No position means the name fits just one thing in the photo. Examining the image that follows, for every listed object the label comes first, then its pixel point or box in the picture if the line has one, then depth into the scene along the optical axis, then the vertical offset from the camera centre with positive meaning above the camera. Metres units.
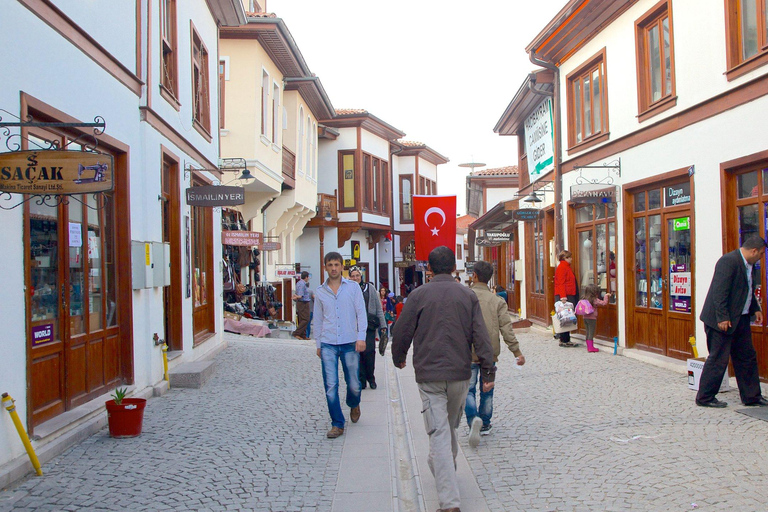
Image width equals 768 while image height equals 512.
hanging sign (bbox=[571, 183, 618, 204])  13.12 +1.17
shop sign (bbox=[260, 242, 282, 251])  21.62 +0.56
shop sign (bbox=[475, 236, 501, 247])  25.15 +0.67
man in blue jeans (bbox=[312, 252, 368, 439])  7.21 -0.64
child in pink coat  13.62 -0.89
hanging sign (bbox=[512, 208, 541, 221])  17.73 +1.11
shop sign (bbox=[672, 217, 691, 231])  10.80 +0.48
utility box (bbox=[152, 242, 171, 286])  9.41 +0.06
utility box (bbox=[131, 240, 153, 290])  8.92 +0.05
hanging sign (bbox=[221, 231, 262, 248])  15.62 +0.59
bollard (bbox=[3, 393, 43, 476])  5.60 -1.20
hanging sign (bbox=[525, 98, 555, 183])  17.36 +2.98
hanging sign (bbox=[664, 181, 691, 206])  10.88 +0.93
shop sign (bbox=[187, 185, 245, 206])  11.33 +1.08
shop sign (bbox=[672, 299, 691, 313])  10.94 -0.74
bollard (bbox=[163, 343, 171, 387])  9.98 -1.30
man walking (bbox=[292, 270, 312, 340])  20.06 -1.21
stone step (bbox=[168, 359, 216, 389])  9.98 -1.49
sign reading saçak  5.36 +0.73
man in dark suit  7.72 -0.70
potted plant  6.88 -1.37
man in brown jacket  5.01 -0.58
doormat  7.31 -1.60
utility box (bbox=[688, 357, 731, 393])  8.66 -1.41
